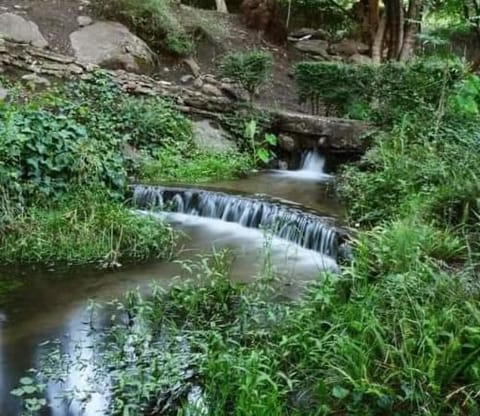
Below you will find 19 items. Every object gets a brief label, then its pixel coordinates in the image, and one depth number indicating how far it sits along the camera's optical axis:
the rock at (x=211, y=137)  8.41
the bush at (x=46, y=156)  5.22
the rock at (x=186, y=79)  9.59
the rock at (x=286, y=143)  8.80
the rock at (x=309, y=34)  12.25
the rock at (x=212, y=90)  9.00
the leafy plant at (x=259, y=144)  8.52
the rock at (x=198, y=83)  9.20
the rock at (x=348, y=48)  12.28
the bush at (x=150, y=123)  7.73
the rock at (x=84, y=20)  9.45
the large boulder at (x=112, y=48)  8.92
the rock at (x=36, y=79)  7.91
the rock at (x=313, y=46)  11.88
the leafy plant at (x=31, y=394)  2.83
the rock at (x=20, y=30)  8.48
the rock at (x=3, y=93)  7.33
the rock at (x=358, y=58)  11.55
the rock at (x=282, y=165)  8.81
